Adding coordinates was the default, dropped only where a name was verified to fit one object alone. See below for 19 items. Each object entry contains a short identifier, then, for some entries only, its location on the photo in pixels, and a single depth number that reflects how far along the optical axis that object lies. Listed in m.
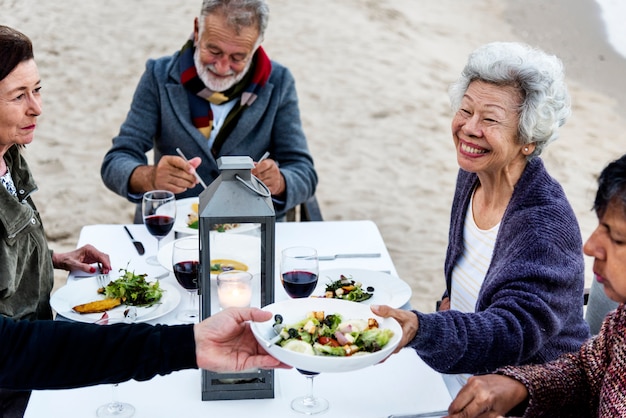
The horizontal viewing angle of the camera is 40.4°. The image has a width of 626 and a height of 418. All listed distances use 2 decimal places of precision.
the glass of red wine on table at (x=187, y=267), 2.29
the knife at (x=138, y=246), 2.91
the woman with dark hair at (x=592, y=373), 1.73
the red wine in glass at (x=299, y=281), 2.30
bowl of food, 1.68
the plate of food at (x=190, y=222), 2.70
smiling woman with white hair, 2.07
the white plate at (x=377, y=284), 2.43
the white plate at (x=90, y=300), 2.31
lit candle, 2.03
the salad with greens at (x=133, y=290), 2.40
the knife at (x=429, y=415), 1.96
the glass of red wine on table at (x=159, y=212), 2.68
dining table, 2.00
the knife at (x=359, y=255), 2.91
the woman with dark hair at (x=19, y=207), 2.40
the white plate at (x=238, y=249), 2.45
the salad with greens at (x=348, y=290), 2.42
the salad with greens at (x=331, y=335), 1.75
